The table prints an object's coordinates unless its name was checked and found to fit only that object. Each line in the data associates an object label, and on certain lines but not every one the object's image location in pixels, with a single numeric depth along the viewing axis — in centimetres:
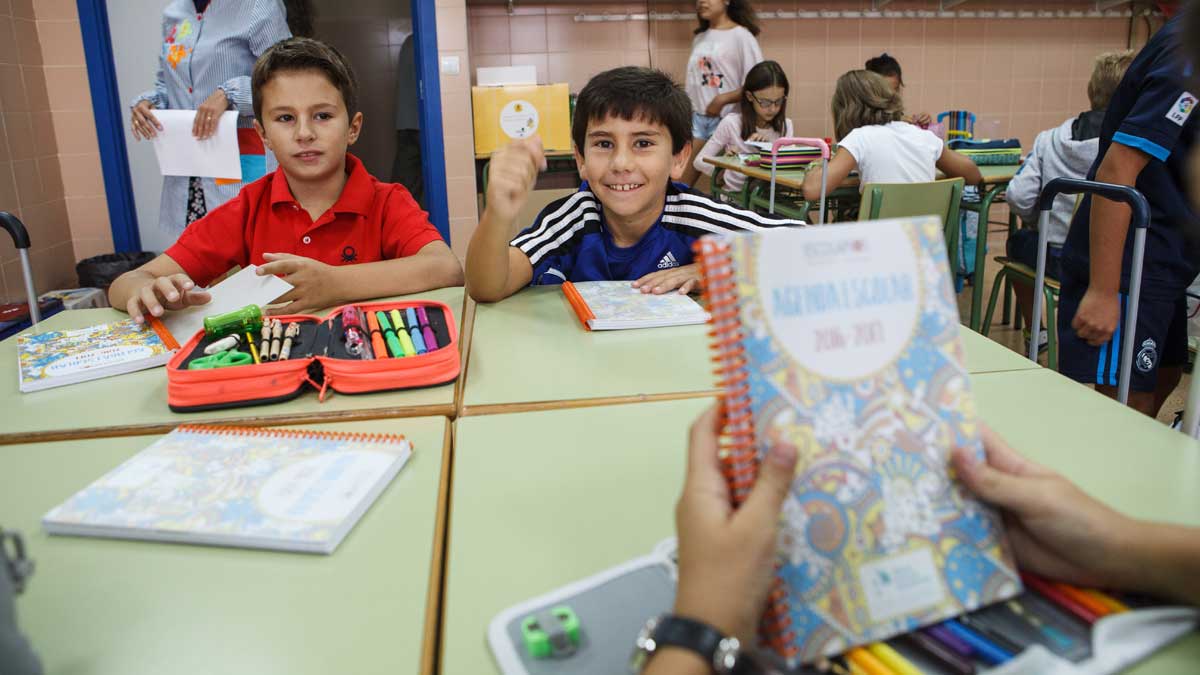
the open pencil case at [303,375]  98
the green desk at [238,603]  54
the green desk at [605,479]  62
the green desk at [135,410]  94
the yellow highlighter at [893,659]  49
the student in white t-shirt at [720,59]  483
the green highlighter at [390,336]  108
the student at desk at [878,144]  328
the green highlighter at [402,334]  108
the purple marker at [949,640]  50
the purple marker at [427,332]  109
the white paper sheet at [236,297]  128
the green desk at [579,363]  101
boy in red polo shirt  172
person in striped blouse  267
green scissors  101
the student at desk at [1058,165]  259
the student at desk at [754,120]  441
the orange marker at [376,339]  108
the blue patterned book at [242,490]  68
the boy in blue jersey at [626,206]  167
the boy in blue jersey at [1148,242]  165
